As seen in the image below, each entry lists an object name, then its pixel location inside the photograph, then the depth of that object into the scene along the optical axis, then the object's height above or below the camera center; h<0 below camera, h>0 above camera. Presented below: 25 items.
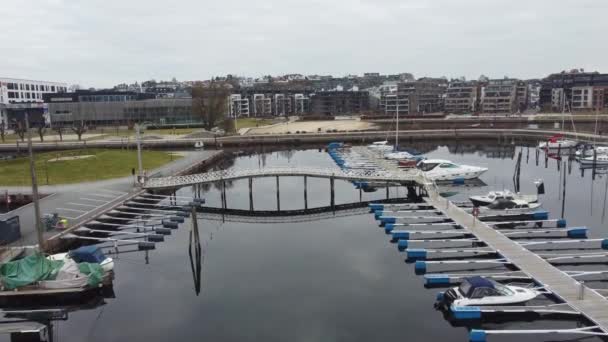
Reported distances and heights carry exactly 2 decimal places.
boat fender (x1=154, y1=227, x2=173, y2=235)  39.94 -10.08
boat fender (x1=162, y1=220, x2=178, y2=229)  41.81 -10.02
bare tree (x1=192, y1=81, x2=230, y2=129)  120.19 -0.75
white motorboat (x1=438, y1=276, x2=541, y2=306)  25.66 -10.18
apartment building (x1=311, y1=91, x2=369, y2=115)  190.12 -0.93
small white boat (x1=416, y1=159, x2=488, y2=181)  59.88 -8.77
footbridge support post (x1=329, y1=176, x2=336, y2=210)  51.66 -9.94
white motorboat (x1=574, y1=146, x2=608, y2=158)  72.62 -8.55
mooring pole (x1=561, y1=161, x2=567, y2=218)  46.29 -10.40
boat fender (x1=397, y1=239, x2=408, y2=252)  35.66 -10.35
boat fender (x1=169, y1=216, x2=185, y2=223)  43.50 -9.96
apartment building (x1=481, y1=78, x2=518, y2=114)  166.50 -0.32
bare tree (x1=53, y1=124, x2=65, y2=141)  132.45 -5.97
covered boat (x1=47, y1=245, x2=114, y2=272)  30.22 -9.09
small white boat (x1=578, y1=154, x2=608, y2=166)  69.16 -9.19
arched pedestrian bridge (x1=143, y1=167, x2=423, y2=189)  51.19 -7.80
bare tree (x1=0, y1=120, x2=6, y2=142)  107.81 -5.61
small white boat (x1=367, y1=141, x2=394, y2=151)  84.38 -8.23
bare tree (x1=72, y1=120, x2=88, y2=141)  101.72 -5.21
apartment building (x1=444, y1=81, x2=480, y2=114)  178.88 -0.63
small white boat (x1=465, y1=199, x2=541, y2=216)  41.88 -9.35
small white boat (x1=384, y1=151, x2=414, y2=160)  73.19 -8.38
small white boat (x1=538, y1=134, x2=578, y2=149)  82.92 -8.11
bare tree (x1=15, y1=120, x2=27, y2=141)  102.90 -5.23
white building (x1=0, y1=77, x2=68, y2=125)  139.12 +2.05
